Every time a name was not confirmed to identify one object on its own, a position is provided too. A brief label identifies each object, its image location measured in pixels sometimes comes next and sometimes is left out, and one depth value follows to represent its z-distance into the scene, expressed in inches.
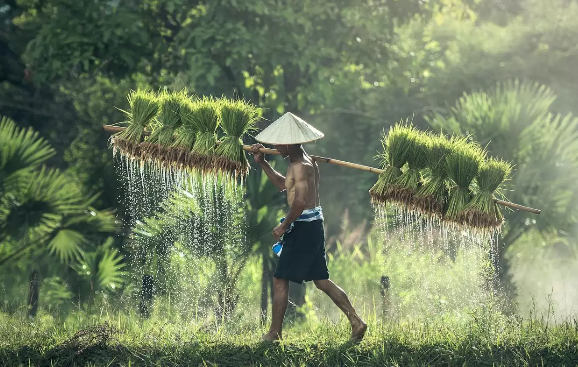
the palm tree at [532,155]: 1208.8
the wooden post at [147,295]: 1016.8
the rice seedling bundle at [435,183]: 752.3
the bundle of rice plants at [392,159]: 752.3
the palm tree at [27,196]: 999.6
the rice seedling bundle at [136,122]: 765.3
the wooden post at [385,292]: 952.9
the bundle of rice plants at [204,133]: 754.8
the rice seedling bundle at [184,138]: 757.3
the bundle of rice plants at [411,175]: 751.7
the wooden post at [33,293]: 910.7
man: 705.6
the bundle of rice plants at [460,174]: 745.6
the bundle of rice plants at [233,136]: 755.4
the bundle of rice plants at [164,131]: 759.7
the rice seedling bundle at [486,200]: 743.1
